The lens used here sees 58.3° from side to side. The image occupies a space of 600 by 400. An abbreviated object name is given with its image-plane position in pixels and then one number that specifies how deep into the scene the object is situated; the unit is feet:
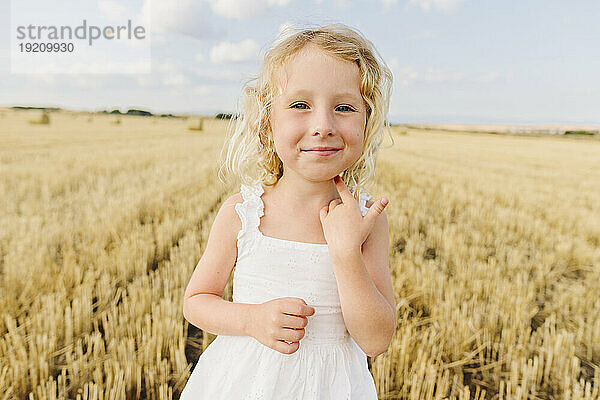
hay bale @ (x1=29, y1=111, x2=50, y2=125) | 76.23
